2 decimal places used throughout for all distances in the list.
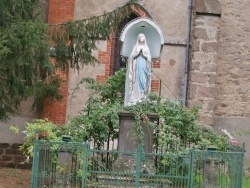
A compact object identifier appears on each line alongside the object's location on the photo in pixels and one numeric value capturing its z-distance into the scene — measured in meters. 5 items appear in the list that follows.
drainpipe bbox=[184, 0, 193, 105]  15.89
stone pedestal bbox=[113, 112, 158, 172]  11.54
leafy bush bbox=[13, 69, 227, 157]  11.72
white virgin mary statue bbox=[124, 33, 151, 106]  12.23
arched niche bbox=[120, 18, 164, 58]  12.73
